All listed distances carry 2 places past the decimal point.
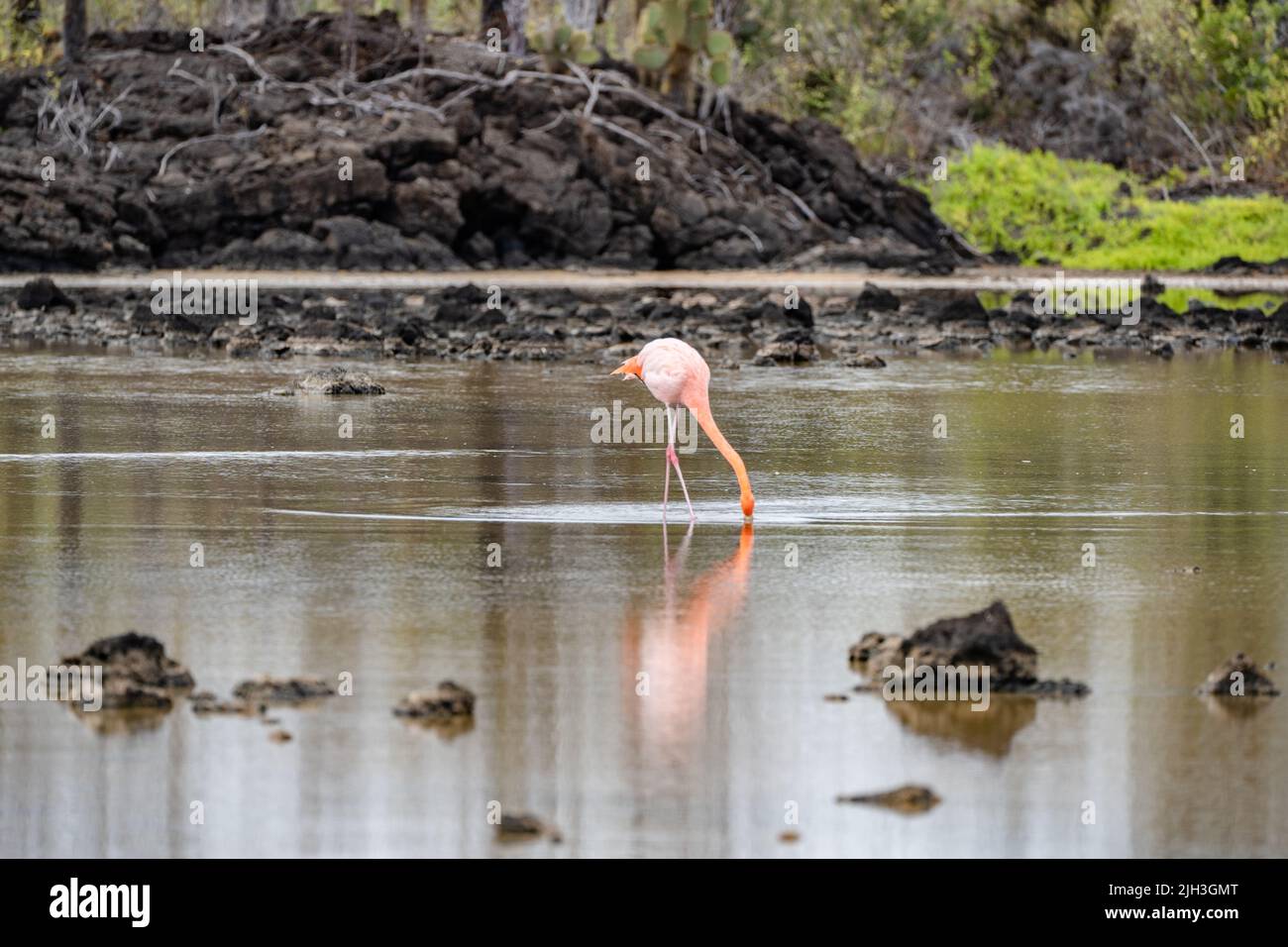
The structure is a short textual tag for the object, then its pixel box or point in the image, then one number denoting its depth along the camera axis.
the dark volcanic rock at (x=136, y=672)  16.61
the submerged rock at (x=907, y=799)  14.31
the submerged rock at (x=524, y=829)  13.66
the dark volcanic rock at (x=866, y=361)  51.03
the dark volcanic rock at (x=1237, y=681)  17.08
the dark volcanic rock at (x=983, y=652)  17.25
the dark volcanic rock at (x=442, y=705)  16.27
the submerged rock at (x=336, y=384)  42.03
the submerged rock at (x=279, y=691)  16.66
